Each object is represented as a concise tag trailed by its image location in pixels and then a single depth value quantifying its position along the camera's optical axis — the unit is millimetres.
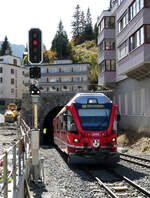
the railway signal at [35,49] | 10773
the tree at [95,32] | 153950
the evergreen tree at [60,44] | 127938
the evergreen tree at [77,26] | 166250
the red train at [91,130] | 14469
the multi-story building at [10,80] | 88812
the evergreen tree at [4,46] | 130125
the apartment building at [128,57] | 24828
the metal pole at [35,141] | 11859
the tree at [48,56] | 122812
